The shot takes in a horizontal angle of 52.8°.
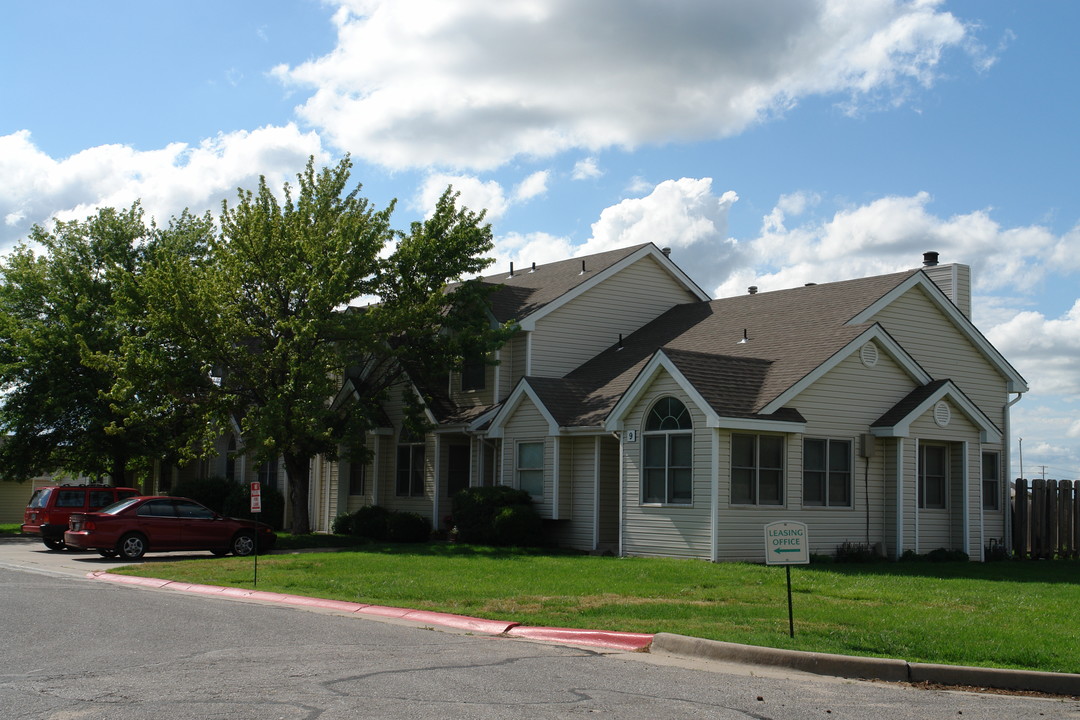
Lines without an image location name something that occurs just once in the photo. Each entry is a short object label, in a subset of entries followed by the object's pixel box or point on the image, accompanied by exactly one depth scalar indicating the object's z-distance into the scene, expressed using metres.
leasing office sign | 12.25
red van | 27.28
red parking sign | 18.81
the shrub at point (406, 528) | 27.92
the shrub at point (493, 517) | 24.38
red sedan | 23.80
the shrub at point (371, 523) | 28.70
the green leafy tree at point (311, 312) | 26.53
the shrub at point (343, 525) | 30.61
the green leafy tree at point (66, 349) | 35.25
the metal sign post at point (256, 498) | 18.81
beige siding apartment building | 22.23
